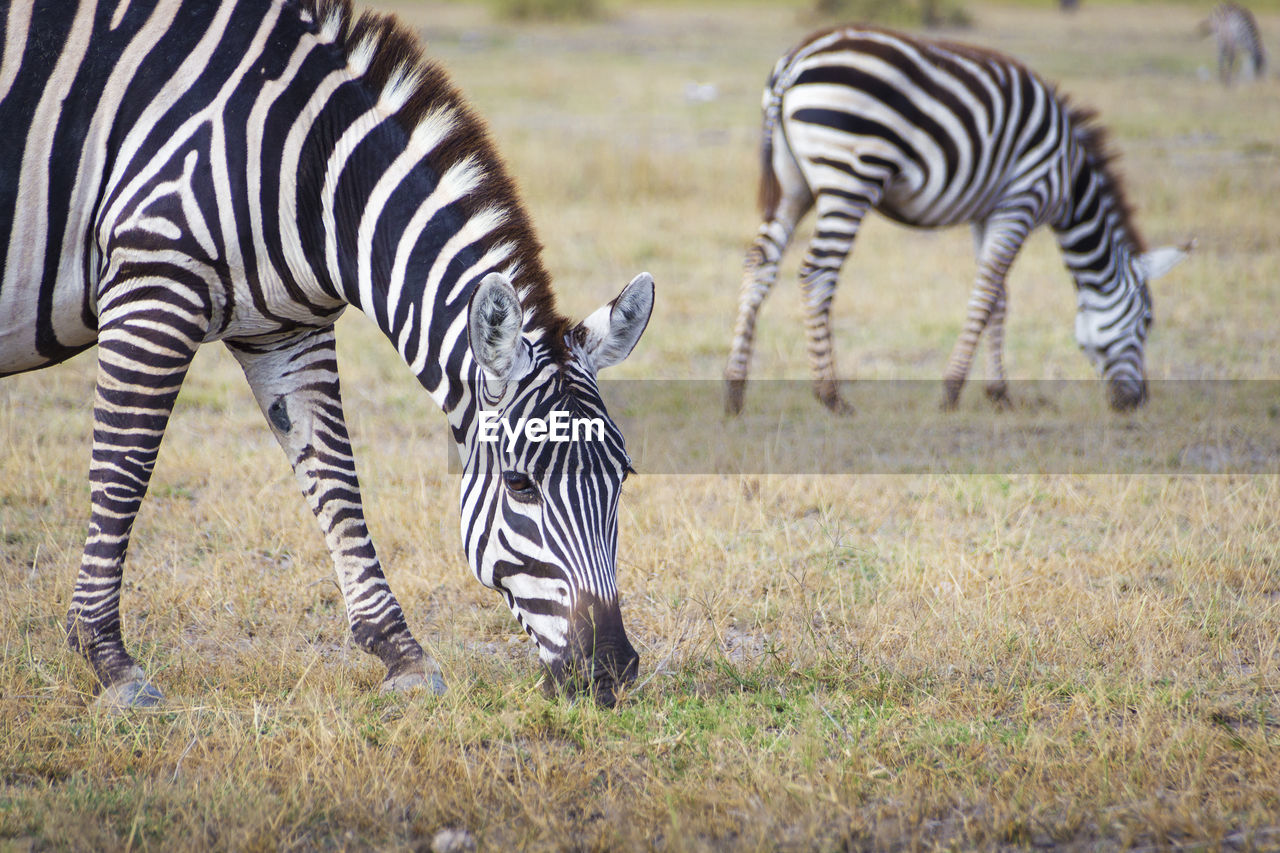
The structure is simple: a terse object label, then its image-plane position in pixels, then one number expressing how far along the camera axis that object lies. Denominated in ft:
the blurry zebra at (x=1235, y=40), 174.91
